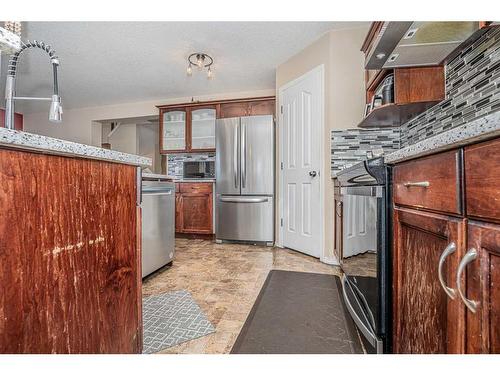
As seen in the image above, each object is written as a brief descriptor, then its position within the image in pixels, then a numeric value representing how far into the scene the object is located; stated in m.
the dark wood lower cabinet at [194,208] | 3.77
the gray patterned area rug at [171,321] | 1.23
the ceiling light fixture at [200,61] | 3.01
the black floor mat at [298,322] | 1.17
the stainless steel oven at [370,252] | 0.99
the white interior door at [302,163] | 2.69
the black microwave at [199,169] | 4.22
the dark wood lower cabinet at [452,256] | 0.51
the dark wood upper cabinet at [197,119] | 3.84
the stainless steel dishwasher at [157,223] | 1.99
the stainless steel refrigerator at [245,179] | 3.32
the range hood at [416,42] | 1.25
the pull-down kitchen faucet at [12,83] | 0.90
